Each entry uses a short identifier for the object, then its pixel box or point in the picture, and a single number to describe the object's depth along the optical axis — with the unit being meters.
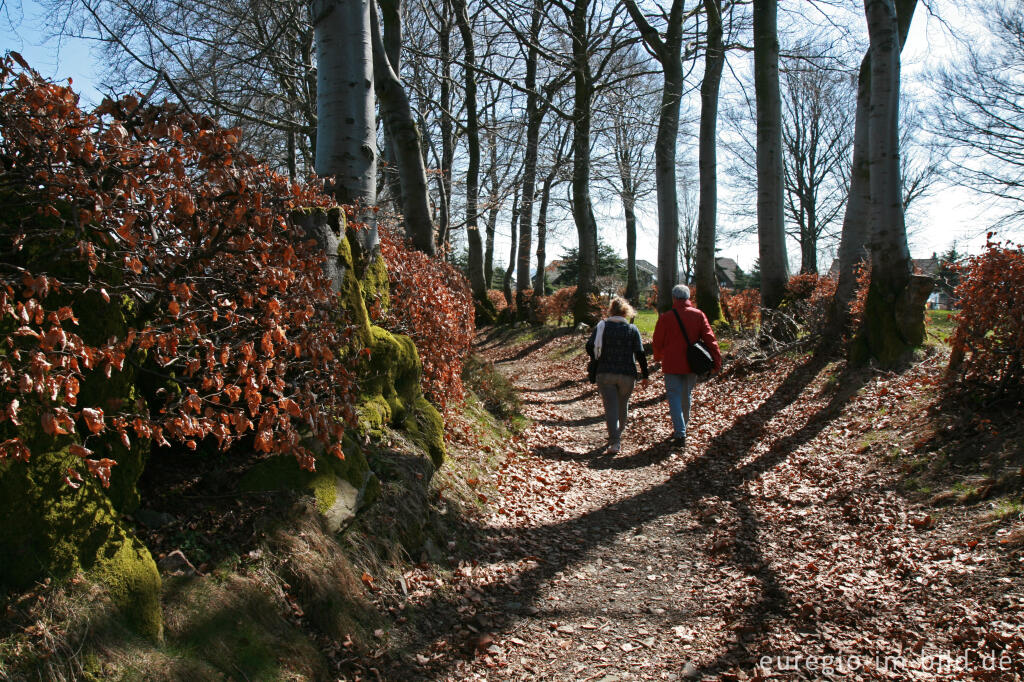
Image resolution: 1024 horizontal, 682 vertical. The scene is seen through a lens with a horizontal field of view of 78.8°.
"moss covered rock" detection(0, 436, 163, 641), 2.38
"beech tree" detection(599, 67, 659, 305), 13.80
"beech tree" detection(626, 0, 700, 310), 13.91
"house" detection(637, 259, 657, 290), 66.10
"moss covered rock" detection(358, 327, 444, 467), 5.06
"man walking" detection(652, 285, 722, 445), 7.98
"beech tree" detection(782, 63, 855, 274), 33.09
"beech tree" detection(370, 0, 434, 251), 8.94
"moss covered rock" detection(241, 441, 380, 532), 3.70
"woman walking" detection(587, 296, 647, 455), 8.09
